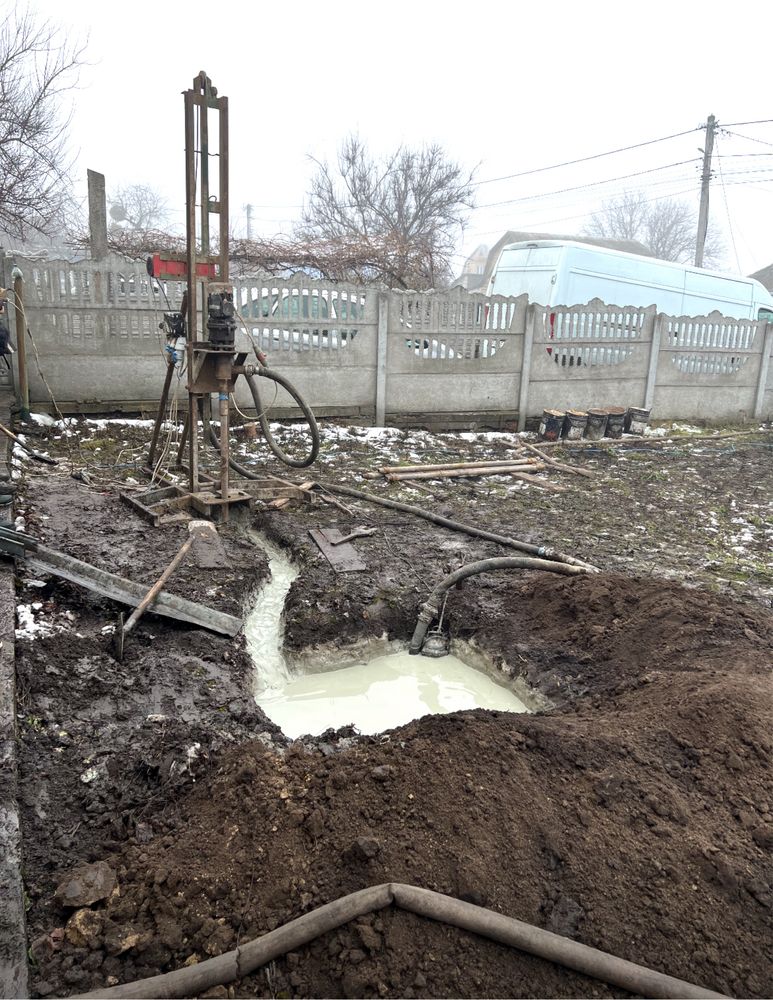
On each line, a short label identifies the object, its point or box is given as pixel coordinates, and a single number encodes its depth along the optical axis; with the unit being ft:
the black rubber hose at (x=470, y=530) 17.10
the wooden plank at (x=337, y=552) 17.15
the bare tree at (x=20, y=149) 36.01
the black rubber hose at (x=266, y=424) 20.66
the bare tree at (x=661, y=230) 180.34
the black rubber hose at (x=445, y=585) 14.93
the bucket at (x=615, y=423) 34.65
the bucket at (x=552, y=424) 33.47
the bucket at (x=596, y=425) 33.99
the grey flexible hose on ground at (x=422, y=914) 6.29
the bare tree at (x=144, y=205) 164.09
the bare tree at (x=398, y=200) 85.46
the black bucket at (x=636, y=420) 35.37
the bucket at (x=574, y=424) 33.53
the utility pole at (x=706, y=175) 89.20
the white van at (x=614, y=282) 44.42
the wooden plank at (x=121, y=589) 13.65
